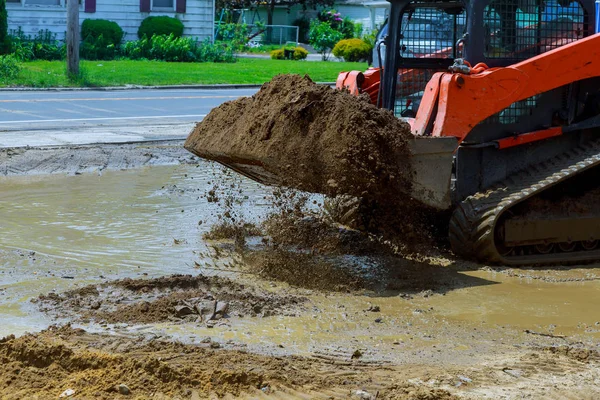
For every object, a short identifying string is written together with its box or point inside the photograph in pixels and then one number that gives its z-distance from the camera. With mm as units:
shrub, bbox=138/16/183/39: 35656
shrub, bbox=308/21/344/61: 44062
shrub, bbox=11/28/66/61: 30406
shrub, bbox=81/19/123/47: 33625
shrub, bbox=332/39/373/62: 39344
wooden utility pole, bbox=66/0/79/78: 24375
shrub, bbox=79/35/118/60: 32594
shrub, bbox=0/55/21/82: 24348
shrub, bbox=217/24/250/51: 43062
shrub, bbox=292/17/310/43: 52875
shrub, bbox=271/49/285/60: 39688
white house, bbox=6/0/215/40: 32969
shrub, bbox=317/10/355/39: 49919
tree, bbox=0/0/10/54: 29688
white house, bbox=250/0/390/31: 55406
